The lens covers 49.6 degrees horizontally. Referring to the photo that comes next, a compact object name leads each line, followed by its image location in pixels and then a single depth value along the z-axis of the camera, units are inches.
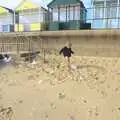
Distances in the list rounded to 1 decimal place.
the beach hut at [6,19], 236.2
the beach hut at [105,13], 197.1
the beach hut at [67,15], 206.2
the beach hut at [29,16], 223.3
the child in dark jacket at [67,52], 156.3
